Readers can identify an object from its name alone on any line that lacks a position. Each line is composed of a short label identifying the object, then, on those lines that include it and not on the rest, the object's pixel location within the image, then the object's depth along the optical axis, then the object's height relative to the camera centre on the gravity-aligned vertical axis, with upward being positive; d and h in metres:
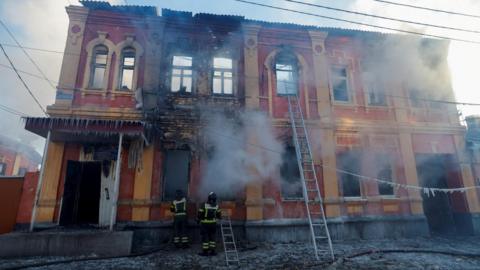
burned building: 8.70 +2.54
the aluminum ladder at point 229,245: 6.35 -1.38
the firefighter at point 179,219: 7.76 -0.61
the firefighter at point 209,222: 7.00 -0.63
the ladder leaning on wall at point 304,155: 8.84 +1.50
